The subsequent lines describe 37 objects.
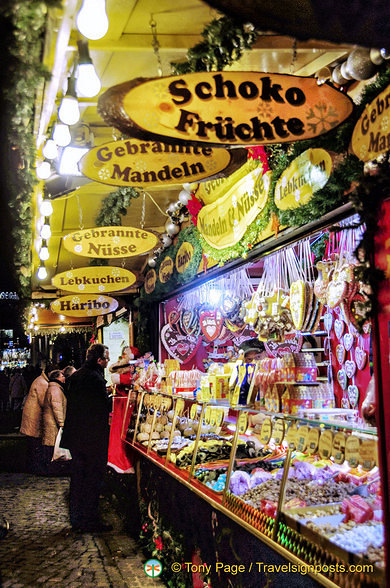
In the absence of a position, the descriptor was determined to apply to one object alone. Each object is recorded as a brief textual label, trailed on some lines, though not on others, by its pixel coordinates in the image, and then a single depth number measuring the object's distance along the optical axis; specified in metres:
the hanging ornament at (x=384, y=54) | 2.96
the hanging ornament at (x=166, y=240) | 8.34
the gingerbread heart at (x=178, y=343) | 9.24
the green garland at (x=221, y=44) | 3.37
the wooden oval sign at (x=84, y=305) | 9.97
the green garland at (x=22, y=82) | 1.91
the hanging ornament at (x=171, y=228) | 8.09
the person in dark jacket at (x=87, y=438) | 6.65
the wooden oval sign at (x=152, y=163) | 3.94
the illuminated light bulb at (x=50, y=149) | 4.86
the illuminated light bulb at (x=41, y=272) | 10.39
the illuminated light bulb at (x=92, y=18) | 2.58
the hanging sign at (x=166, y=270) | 8.23
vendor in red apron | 7.40
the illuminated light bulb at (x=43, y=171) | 5.65
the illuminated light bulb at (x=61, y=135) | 4.39
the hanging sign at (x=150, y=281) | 9.24
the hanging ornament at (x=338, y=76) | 3.52
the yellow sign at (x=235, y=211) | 4.77
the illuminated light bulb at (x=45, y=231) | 7.99
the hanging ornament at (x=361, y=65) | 3.15
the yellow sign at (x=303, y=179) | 3.55
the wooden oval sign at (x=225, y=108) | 2.69
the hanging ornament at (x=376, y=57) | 3.05
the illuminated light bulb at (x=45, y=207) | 7.04
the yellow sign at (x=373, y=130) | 2.88
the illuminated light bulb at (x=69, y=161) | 5.49
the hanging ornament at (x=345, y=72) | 3.28
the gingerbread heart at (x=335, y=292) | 3.71
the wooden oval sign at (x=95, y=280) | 8.08
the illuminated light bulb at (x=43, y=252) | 9.22
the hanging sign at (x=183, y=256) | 7.30
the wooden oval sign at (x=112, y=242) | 6.36
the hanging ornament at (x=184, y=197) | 6.84
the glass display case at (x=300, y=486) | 2.71
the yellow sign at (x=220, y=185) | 5.08
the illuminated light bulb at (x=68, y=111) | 3.82
